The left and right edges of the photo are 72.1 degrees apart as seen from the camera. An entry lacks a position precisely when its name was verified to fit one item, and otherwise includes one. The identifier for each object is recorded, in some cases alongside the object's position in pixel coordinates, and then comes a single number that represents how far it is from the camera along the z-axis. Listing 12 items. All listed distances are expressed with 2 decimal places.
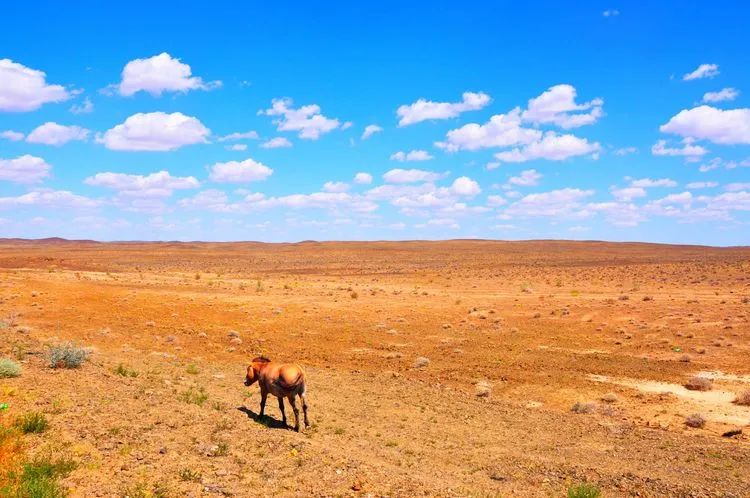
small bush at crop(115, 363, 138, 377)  14.33
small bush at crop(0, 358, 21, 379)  11.57
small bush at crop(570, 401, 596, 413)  15.31
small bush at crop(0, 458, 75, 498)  6.55
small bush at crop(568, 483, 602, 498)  8.07
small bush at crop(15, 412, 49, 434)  8.55
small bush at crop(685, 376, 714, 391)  17.69
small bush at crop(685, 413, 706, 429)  14.11
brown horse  11.66
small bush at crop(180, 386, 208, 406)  12.26
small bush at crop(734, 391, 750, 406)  15.97
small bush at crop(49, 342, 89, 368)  13.46
